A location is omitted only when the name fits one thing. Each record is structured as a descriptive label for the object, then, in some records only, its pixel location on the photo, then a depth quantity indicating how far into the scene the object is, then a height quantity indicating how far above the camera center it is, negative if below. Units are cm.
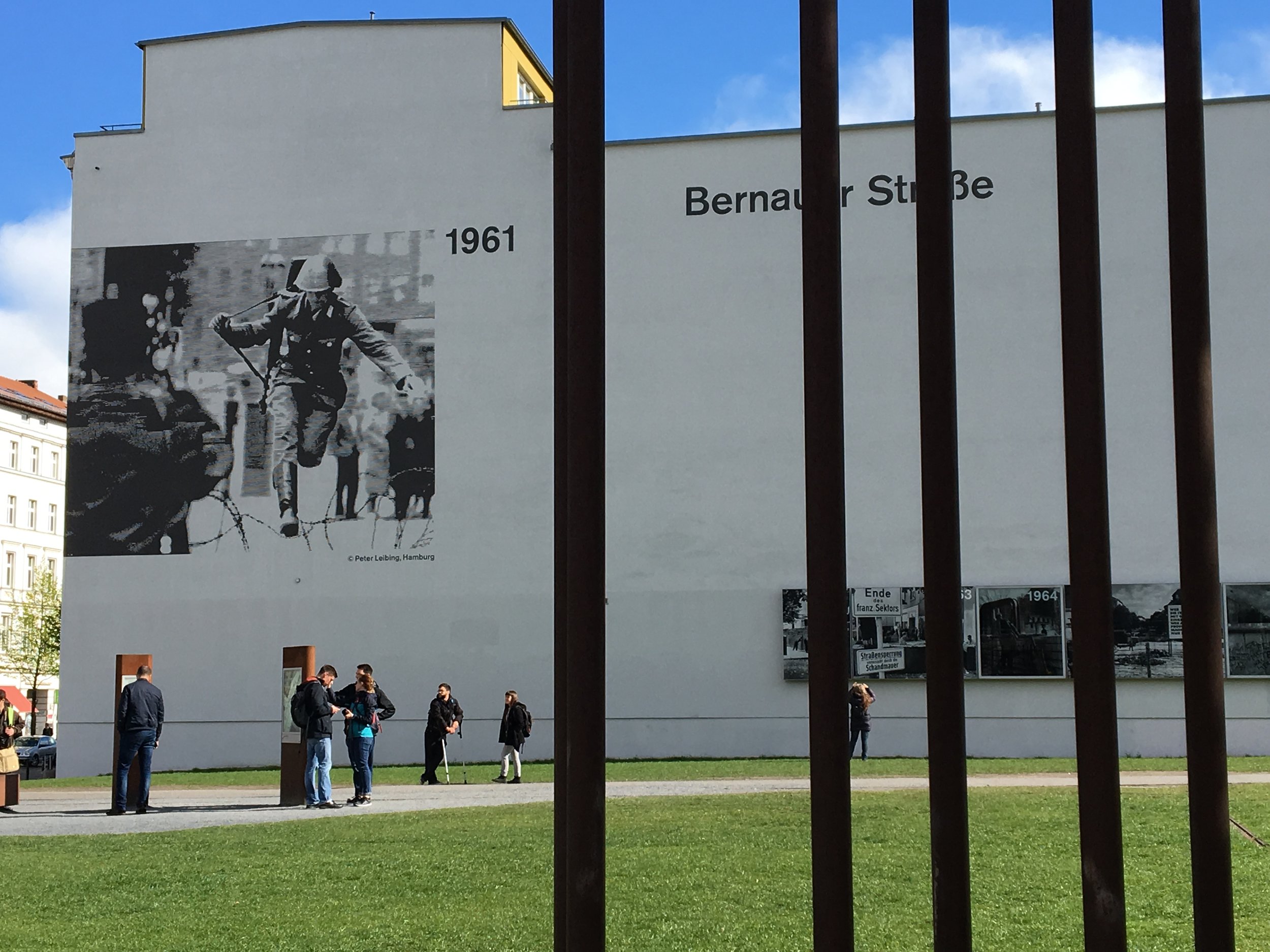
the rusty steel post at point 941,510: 424 +31
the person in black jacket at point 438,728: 2402 -177
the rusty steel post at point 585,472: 403 +41
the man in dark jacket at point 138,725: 1772 -123
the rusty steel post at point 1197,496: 419 +34
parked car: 4288 -386
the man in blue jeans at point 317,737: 1766 -141
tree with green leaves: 5997 -38
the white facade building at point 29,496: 7381 +670
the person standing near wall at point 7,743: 1930 -158
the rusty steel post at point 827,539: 412 +22
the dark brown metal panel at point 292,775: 1834 -193
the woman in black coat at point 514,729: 2389 -178
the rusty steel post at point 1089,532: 392 +23
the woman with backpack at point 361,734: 1817 -140
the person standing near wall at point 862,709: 2644 -167
